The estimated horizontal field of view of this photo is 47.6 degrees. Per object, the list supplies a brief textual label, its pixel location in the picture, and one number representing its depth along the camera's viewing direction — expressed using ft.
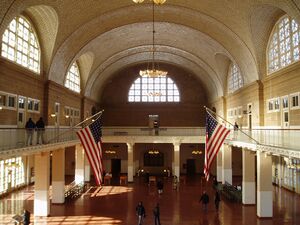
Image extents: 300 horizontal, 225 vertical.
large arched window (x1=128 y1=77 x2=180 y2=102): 136.77
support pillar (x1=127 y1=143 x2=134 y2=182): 107.45
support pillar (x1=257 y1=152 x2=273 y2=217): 60.18
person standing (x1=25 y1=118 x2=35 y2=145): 51.68
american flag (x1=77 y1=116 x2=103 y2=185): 48.80
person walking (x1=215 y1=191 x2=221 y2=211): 67.70
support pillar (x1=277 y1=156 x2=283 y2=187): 91.50
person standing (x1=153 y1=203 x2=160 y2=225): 53.67
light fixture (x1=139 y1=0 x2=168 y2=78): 79.51
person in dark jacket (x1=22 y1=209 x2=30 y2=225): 50.78
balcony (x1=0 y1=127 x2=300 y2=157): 44.79
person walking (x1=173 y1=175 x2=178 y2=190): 93.24
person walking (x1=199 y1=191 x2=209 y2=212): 65.41
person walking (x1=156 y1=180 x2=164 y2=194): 82.44
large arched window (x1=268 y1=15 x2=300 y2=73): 61.98
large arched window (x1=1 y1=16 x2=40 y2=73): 60.82
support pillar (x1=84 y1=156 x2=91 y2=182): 109.39
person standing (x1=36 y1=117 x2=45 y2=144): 56.32
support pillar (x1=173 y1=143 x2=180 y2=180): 107.14
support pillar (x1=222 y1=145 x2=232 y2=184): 99.40
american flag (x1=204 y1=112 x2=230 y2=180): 52.80
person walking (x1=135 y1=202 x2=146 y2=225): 53.52
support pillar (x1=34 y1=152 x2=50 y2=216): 62.85
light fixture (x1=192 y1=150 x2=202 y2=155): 124.96
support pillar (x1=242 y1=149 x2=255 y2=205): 71.36
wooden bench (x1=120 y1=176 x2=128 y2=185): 104.81
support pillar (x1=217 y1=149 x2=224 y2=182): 108.58
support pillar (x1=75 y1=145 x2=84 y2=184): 99.81
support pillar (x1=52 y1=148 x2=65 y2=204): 74.08
